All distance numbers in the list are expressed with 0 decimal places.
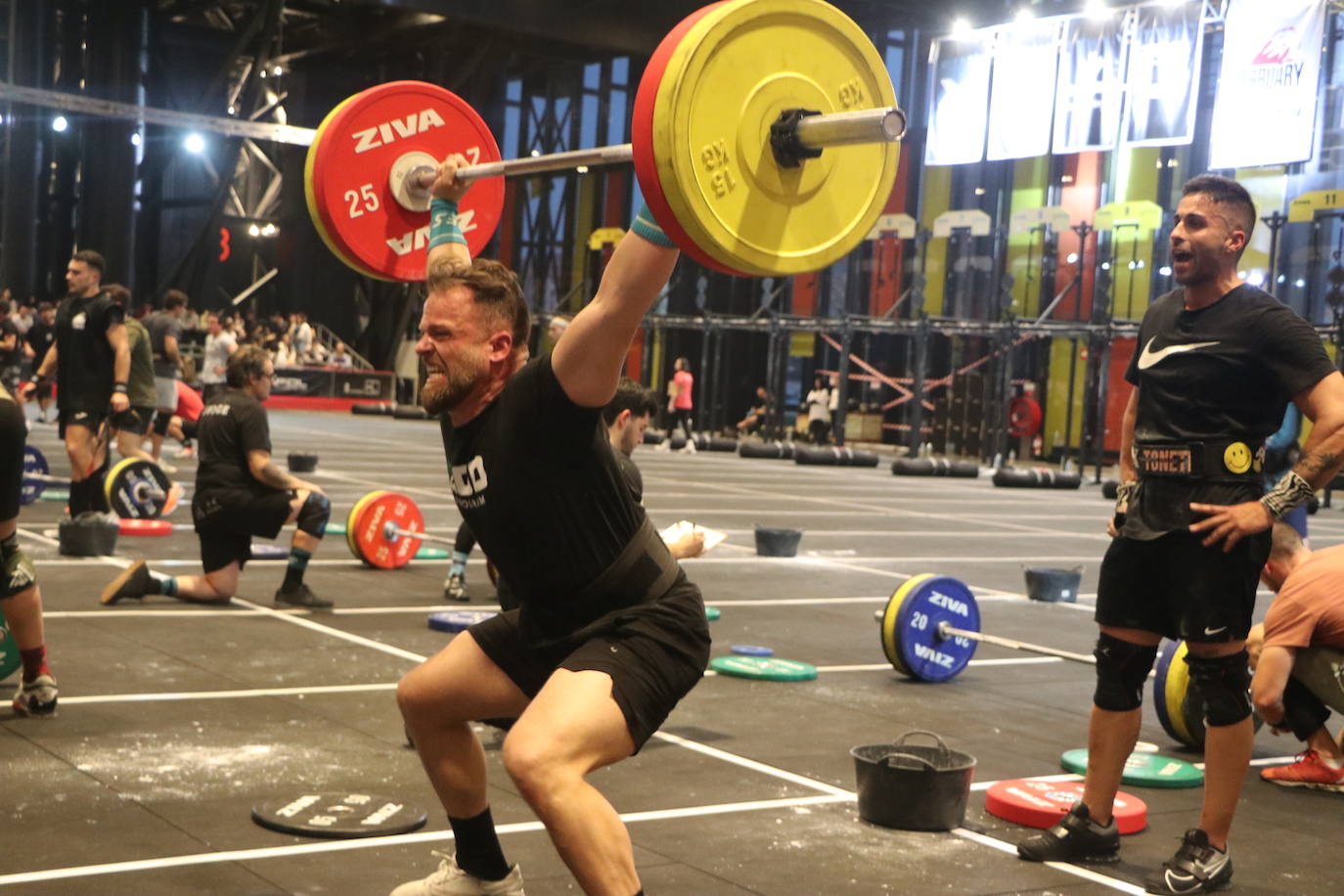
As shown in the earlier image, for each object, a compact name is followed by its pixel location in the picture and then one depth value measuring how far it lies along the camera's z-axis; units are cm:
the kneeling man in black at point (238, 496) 643
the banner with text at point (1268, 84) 1577
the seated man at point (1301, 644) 402
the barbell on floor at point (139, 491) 912
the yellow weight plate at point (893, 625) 554
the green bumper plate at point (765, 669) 558
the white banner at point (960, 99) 1934
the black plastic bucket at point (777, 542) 936
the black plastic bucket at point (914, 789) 370
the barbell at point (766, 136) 234
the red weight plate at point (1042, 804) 380
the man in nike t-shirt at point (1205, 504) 332
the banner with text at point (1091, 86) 1783
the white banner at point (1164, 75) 1714
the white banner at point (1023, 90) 1852
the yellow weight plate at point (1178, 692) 470
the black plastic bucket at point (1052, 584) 799
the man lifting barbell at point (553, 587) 236
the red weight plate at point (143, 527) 880
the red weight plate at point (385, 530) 788
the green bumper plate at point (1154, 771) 433
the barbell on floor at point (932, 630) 554
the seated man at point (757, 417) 2357
